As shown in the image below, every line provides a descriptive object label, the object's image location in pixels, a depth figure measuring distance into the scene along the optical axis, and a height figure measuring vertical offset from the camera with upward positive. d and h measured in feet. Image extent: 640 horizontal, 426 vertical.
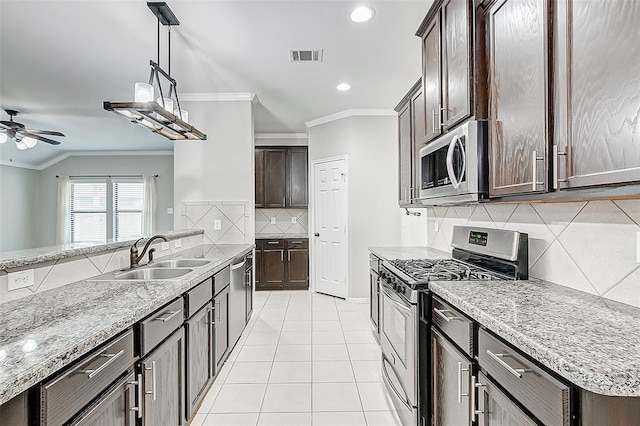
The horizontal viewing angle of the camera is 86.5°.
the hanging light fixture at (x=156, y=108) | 7.45 +2.42
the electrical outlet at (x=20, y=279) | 4.87 -0.93
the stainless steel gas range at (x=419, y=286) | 5.83 -1.36
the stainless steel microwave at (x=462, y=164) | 5.55 +0.90
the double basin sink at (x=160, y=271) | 6.85 -1.25
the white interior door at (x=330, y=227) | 16.69 -0.60
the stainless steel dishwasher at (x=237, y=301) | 9.92 -2.67
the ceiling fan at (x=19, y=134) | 14.33 +3.64
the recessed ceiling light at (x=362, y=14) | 8.07 +4.90
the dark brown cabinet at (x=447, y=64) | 5.78 +2.95
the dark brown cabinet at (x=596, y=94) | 3.04 +1.21
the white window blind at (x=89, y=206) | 25.99 +0.79
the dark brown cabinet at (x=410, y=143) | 9.09 +2.12
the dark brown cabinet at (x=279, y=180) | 19.74 +2.08
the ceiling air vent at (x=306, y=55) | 10.18 +4.94
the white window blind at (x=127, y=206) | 25.91 +0.78
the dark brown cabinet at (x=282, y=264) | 19.02 -2.71
